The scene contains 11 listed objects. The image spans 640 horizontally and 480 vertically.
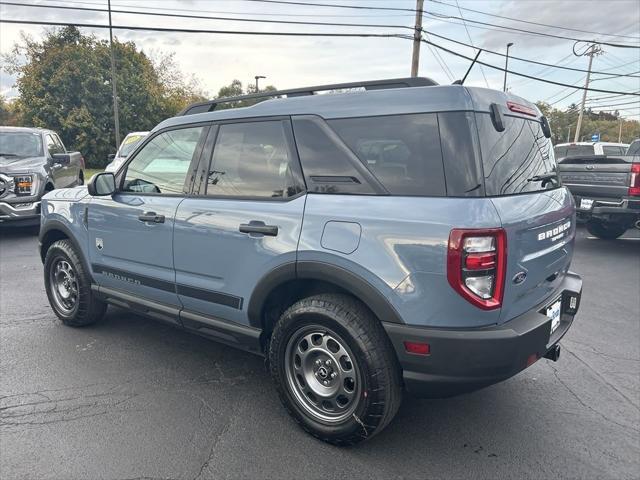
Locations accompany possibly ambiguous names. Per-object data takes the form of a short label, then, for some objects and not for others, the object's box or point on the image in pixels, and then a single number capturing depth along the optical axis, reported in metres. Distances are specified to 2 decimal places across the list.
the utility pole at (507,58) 21.57
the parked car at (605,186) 7.42
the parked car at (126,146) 12.21
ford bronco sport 2.25
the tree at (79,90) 34.38
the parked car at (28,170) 8.05
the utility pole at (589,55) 39.31
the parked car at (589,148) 11.24
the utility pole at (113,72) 19.22
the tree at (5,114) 48.78
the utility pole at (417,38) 18.97
